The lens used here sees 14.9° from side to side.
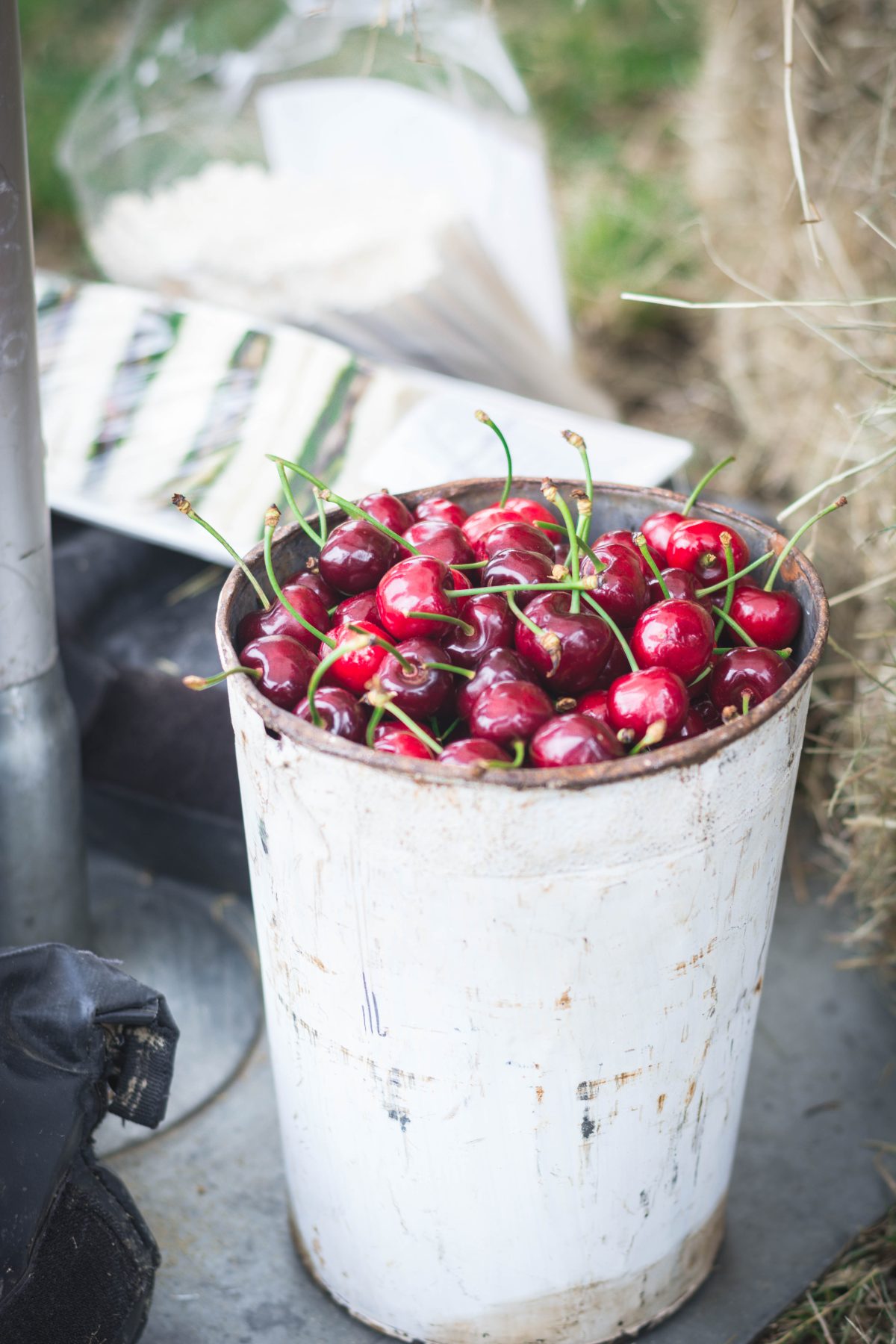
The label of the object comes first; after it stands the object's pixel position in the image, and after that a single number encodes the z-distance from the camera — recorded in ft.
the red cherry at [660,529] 3.59
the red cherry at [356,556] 3.49
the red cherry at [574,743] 3.25
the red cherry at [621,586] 3.45
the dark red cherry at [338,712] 3.32
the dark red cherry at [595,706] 3.36
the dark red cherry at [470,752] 3.26
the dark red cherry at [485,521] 3.60
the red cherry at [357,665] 3.39
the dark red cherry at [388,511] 3.56
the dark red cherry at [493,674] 3.35
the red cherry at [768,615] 3.48
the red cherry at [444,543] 3.49
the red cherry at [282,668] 3.37
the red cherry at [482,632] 3.41
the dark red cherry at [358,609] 3.45
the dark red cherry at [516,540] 3.50
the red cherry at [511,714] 3.30
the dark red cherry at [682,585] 3.47
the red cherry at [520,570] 3.44
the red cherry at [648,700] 3.30
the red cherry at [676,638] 3.37
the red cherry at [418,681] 3.34
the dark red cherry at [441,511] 3.64
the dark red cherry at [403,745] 3.30
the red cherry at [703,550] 3.52
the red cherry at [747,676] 3.40
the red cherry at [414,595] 3.37
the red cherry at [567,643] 3.35
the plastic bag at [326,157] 5.35
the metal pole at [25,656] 3.60
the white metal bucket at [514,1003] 3.26
